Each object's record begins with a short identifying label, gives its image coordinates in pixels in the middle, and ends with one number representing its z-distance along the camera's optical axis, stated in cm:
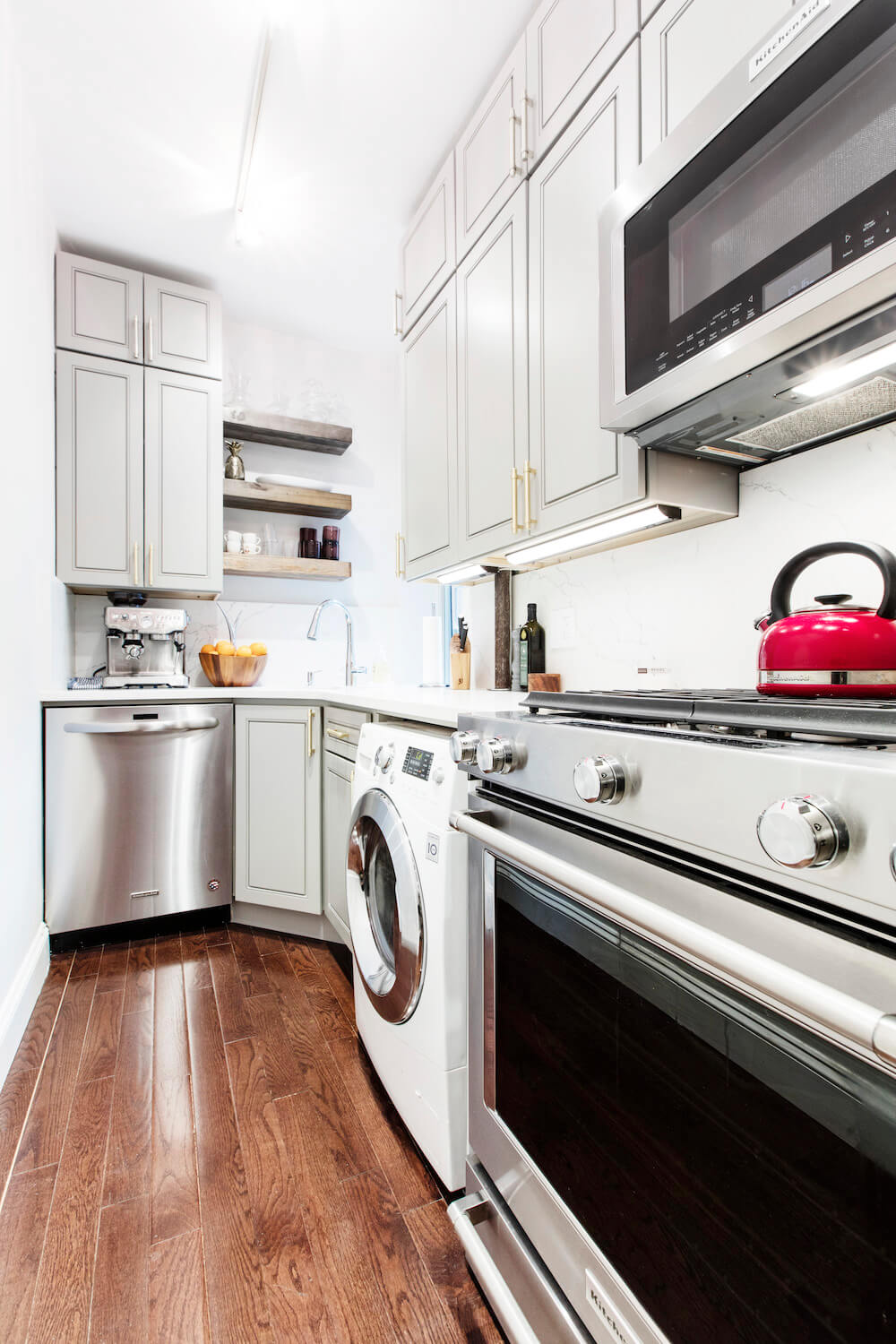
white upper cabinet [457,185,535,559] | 168
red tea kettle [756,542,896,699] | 78
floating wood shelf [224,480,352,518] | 296
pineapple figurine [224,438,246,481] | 303
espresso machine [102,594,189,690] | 264
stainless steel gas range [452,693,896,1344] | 47
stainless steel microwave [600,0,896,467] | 82
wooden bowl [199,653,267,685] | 278
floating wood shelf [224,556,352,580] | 296
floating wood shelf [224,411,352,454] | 299
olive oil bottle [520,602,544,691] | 201
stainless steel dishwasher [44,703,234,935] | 226
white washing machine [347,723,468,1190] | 111
